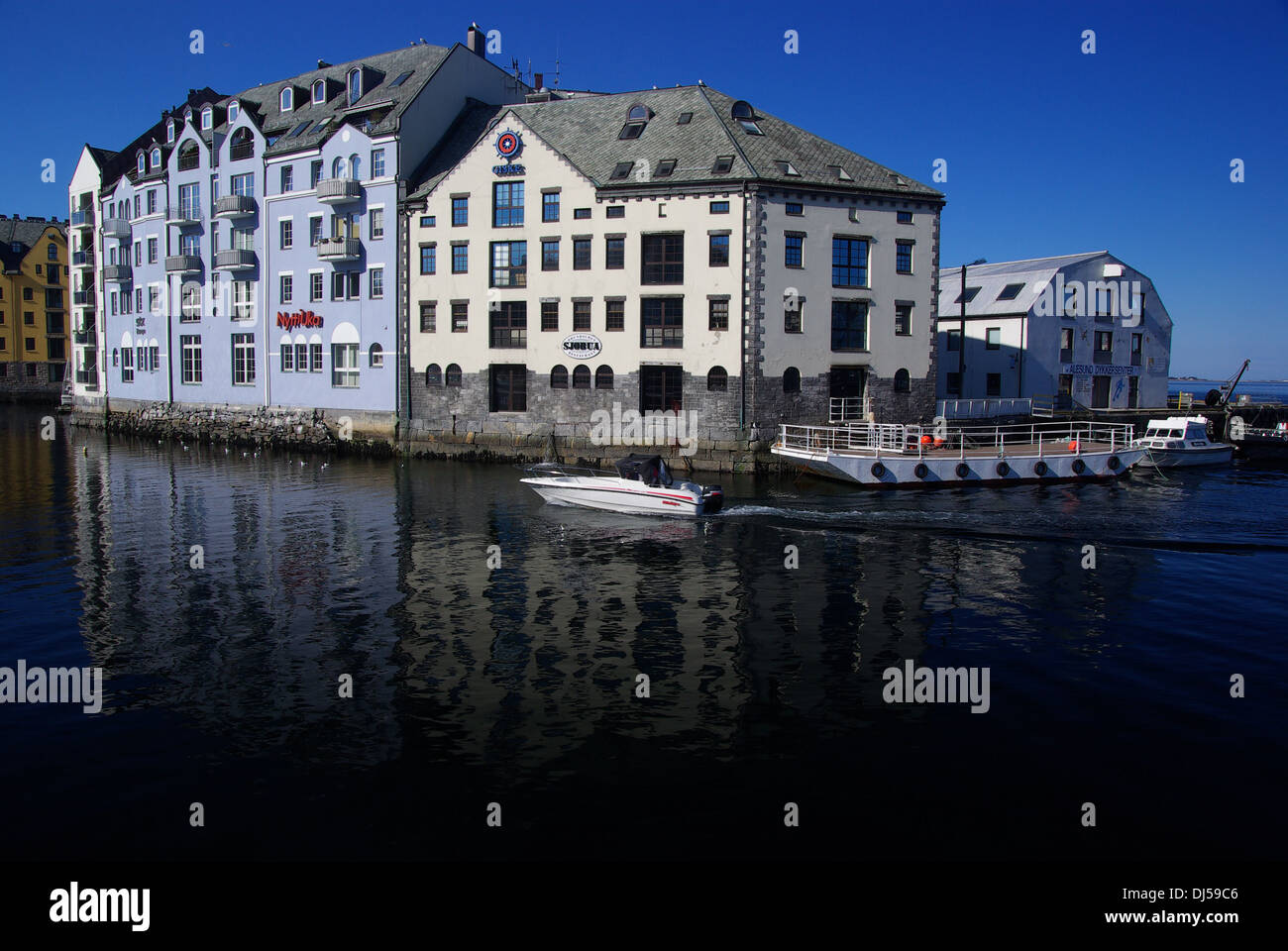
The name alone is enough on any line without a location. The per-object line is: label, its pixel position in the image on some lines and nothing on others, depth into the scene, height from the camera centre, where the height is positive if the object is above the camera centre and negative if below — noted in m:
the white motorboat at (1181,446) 49.66 -1.40
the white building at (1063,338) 64.75 +6.02
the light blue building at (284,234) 54.97 +12.26
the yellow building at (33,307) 106.19 +12.65
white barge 39.75 -1.69
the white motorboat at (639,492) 32.03 -2.72
